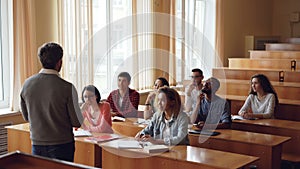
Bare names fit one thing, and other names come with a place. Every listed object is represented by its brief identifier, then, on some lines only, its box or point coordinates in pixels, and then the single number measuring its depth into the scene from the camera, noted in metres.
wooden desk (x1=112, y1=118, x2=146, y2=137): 4.85
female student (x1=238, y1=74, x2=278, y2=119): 5.37
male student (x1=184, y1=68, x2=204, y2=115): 5.53
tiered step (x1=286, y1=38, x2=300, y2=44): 9.66
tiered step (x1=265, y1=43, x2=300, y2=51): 8.97
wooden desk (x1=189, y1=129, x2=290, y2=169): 4.12
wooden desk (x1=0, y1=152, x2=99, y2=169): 2.58
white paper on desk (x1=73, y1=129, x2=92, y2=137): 4.41
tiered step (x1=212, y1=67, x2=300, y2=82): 7.45
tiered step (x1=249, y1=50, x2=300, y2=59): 8.44
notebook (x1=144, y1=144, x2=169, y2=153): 3.63
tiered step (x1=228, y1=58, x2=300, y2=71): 8.13
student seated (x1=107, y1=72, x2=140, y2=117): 5.44
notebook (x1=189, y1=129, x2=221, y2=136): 4.48
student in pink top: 4.57
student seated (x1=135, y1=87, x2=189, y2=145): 3.88
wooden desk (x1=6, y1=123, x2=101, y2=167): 4.20
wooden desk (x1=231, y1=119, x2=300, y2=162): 4.84
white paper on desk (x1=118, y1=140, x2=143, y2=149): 3.78
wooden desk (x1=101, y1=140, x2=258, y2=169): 3.36
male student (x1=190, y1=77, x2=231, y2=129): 4.70
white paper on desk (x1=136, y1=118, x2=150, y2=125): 5.05
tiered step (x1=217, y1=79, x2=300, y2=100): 6.66
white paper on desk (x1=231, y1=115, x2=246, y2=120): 5.26
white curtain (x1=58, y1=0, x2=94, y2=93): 5.87
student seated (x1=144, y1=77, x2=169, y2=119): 5.27
